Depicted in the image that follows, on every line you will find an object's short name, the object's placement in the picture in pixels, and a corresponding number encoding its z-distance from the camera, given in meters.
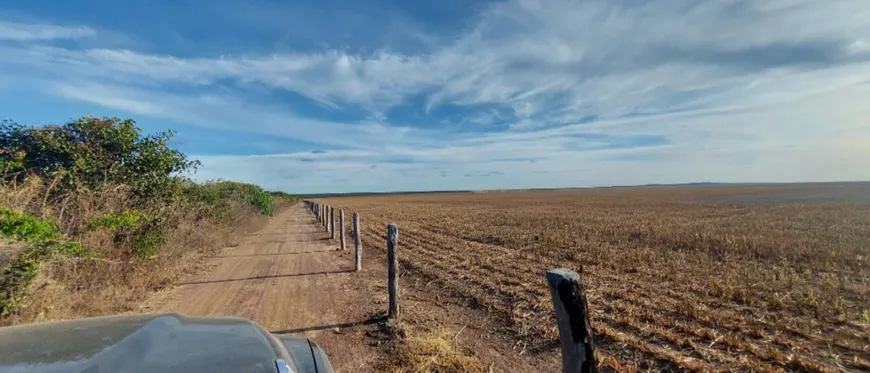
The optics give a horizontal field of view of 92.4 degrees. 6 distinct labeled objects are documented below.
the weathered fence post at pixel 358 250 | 10.93
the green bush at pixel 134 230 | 7.94
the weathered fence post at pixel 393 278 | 6.75
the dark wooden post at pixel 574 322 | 2.79
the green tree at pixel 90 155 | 8.88
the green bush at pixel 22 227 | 5.47
